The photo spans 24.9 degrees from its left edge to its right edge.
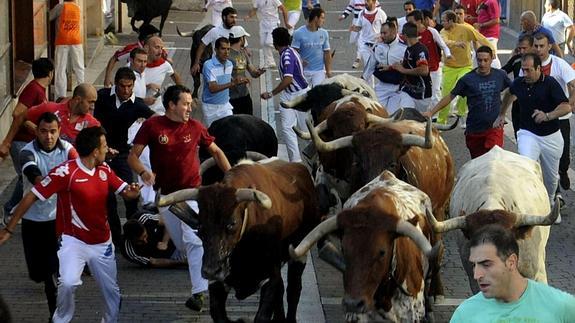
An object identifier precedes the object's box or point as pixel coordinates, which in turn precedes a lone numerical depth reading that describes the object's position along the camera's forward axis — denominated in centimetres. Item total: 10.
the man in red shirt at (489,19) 2369
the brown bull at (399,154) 1125
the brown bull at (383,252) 875
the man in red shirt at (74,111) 1248
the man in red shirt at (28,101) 1313
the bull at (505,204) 927
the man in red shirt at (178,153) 1138
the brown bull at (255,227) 981
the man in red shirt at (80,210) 1011
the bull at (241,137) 1366
